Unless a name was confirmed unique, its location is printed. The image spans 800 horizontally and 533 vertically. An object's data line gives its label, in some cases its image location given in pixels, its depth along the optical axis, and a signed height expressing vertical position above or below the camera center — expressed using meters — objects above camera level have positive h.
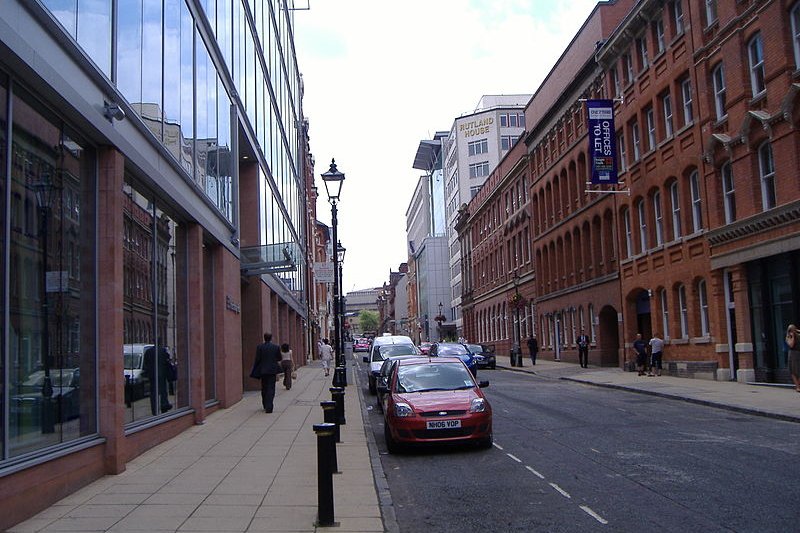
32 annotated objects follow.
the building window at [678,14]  28.57 +11.76
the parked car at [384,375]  15.76 -0.64
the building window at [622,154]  34.79 +8.13
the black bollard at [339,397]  14.23 -0.87
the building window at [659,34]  30.41 +11.75
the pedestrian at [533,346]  43.15 -0.27
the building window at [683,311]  29.30 +0.88
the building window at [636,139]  33.12 +8.35
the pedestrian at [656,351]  29.64 -0.58
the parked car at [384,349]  25.77 -0.07
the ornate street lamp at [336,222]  22.77 +3.93
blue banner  33.06 +8.25
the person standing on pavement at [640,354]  30.64 -0.68
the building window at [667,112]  29.83 +8.57
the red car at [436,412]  12.25 -1.06
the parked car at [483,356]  43.09 -0.71
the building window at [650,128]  31.56 +8.44
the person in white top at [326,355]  35.41 -0.22
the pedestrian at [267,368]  18.27 -0.36
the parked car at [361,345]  92.70 +0.40
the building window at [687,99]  28.16 +8.51
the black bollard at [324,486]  7.41 -1.29
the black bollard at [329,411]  10.89 -0.86
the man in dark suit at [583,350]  38.41 -0.53
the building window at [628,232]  34.84 +4.69
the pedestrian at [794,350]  19.78 -0.50
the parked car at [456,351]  35.28 -0.31
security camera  10.31 +3.26
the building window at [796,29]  21.33 +8.16
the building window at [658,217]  31.17 +4.74
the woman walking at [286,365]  25.30 -0.42
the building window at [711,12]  26.21 +10.77
